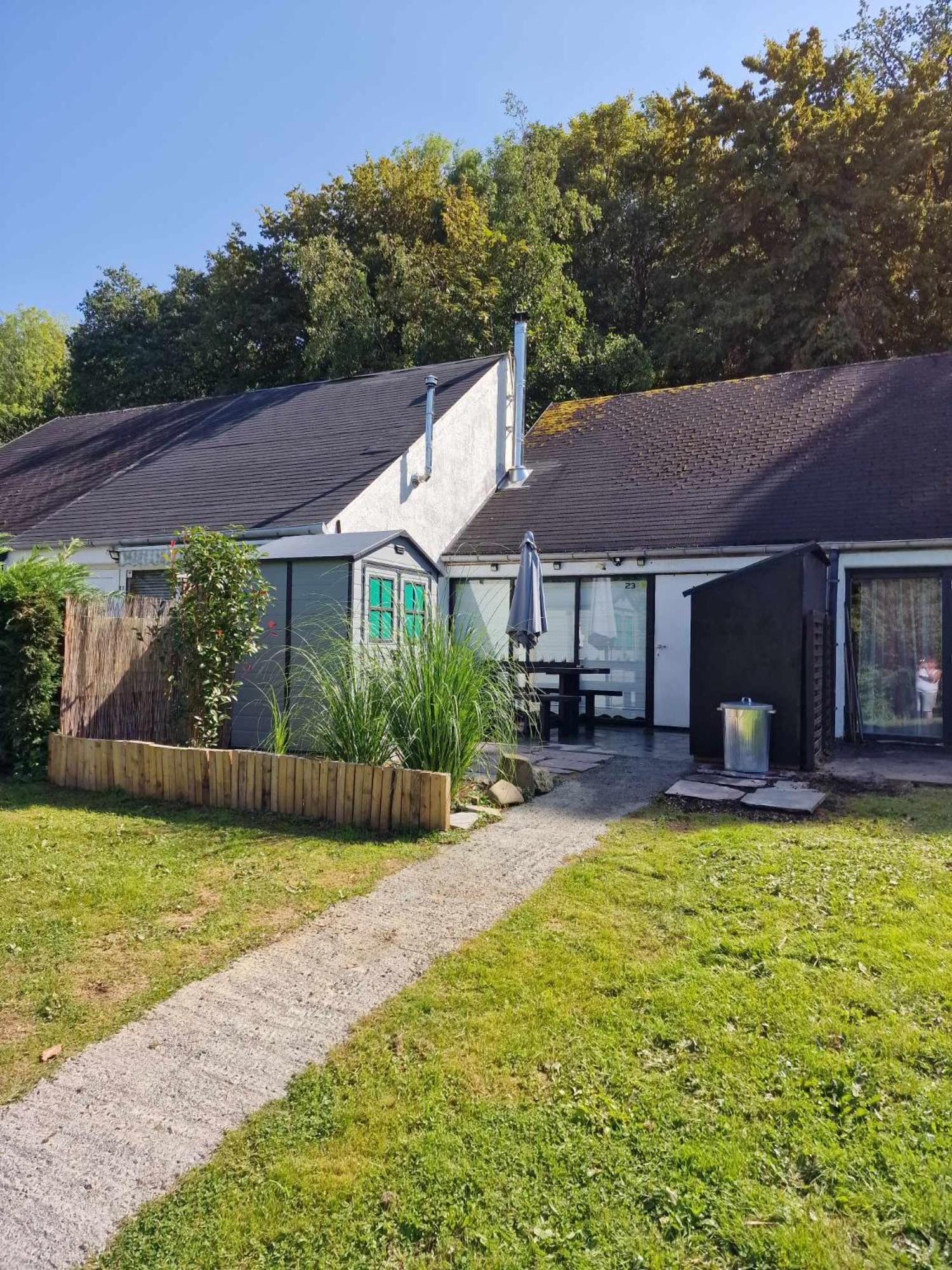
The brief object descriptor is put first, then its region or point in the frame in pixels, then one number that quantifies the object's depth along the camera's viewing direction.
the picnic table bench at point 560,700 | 11.09
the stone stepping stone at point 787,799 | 6.68
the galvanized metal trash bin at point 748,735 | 8.27
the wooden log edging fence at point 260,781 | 6.01
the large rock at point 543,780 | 7.50
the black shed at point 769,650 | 8.49
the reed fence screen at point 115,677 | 7.99
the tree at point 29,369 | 30.89
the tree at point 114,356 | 27.89
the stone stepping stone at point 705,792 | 7.16
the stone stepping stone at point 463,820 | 6.16
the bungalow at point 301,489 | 9.55
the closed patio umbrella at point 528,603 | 10.80
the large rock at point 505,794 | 6.93
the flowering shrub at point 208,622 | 7.86
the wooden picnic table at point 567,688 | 11.17
